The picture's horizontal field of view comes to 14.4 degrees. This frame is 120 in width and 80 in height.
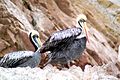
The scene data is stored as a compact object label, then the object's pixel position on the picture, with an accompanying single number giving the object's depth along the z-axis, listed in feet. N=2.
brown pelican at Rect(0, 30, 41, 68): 40.40
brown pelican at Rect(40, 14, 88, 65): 42.09
